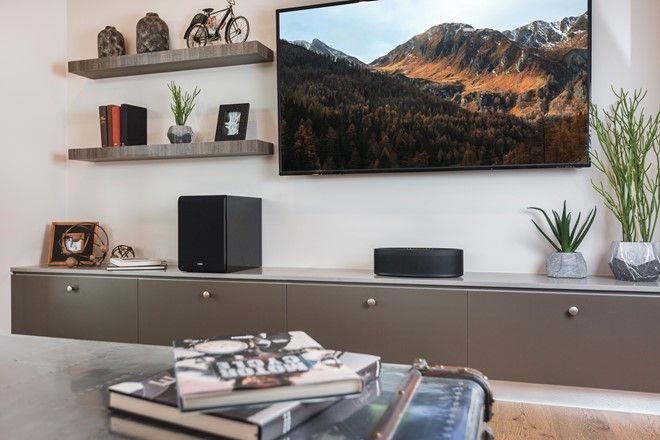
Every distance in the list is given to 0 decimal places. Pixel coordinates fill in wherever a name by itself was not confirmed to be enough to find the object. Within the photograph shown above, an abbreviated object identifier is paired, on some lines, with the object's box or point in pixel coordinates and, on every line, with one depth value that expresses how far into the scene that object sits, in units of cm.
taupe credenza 207
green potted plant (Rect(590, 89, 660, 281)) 217
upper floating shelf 272
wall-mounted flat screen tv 238
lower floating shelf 271
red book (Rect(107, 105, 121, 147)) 295
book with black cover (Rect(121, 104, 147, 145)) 293
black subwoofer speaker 254
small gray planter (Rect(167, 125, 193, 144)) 284
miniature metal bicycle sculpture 286
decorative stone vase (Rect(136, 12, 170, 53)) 293
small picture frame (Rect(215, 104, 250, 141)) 279
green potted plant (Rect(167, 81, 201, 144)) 285
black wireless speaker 229
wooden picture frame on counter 298
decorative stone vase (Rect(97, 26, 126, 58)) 301
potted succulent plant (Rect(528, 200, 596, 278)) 228
